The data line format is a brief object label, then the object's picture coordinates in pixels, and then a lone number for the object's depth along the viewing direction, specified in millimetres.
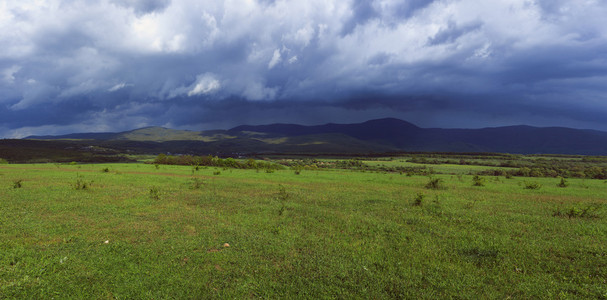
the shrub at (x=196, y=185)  26788
